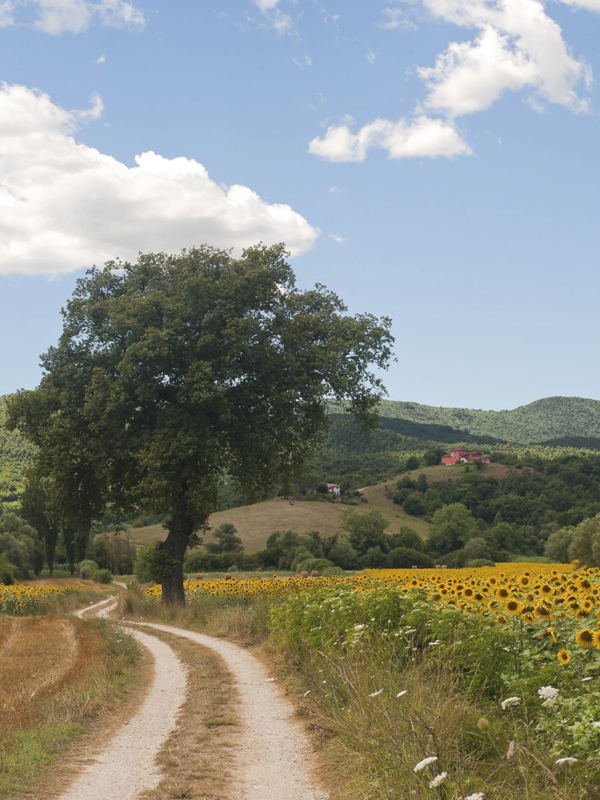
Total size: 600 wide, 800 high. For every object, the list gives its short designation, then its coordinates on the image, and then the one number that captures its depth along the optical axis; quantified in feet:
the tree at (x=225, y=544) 216.35
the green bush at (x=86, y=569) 208.32
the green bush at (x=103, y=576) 184.75
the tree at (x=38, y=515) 231.50
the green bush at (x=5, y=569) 144.17
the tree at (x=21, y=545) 200.03
